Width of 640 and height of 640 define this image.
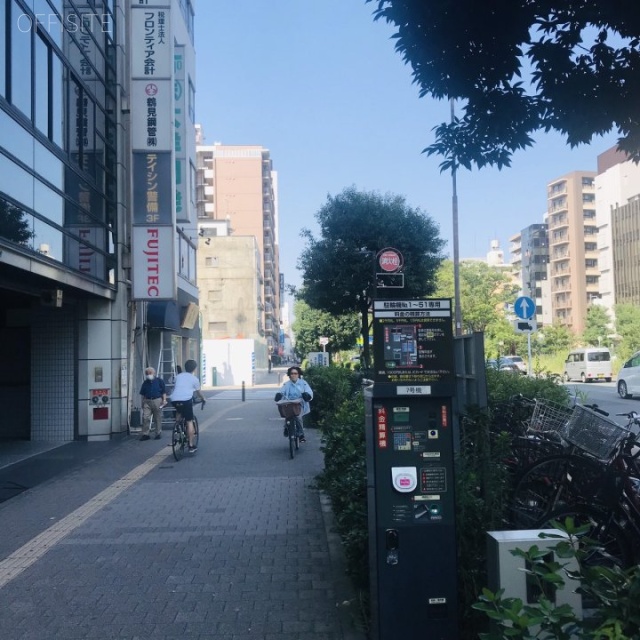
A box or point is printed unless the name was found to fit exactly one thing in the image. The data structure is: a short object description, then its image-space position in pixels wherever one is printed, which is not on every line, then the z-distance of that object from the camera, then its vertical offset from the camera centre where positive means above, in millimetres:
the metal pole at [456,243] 27453 +4580
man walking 14711 -904
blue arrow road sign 15620 +1110
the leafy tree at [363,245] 24562 +4087
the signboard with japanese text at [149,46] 15531 +7170
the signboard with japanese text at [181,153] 19375 +6006
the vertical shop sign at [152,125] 15461 +5353
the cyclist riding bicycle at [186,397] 11945 -655
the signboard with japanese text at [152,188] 15484 +3933
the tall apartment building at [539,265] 96062 +12731
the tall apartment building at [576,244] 88562 +14485
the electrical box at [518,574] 3018 -974
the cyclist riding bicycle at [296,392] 12141 -601
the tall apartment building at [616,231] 76375 +14309
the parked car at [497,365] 11609 -162
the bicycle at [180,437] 11688 -1348
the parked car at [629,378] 23828 -876
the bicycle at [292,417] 11680 -1022
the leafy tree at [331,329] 43500 +1879
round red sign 13125 +1898
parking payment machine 3379 -572
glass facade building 9773 +3970
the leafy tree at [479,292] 54781 +5455
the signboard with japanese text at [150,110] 15500 +5704
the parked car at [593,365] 38938 -610
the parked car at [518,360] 49162 -346
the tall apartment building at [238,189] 91312 +22896
